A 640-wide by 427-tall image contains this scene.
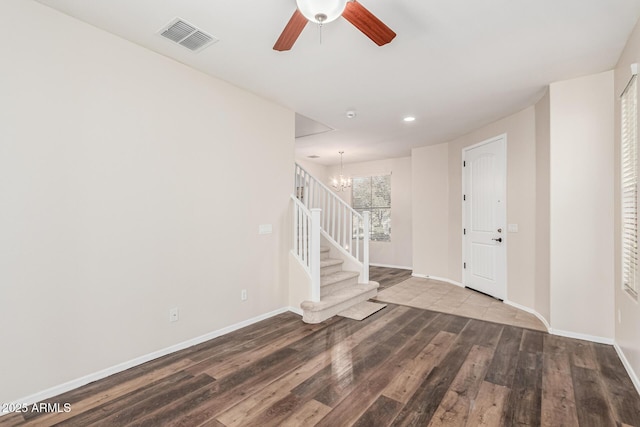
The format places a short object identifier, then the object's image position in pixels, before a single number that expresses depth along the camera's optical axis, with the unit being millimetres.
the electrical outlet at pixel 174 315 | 2799
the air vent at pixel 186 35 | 2307
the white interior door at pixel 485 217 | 4430
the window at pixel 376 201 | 7480
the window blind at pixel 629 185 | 2408
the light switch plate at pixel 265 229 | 3662
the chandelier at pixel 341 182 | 7878
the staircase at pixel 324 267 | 3635
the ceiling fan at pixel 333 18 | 1564
